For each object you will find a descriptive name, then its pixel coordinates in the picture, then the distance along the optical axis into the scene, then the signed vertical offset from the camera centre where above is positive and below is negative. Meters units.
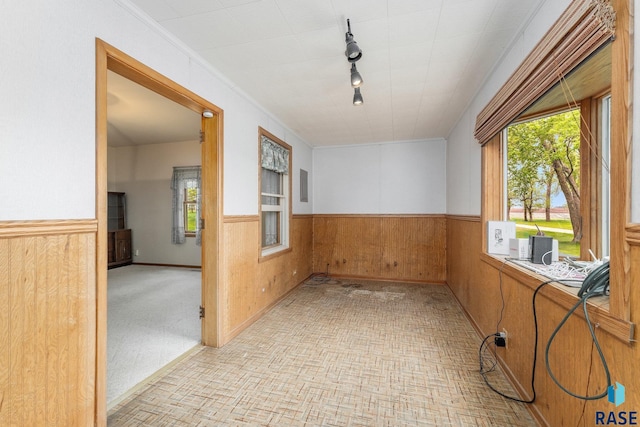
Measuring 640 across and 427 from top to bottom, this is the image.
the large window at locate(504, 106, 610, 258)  1.93 +0.28
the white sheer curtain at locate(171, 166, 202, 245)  5.84 +0.32
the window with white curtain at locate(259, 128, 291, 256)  3.46 +0.28
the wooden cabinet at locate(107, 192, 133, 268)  5.74 -0.44
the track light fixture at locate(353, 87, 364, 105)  2.40 +1.02
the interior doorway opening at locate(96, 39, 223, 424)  1.49 +0.23
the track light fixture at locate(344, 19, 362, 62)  1.75 +1.05
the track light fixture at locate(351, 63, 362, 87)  2.01 +1.00
